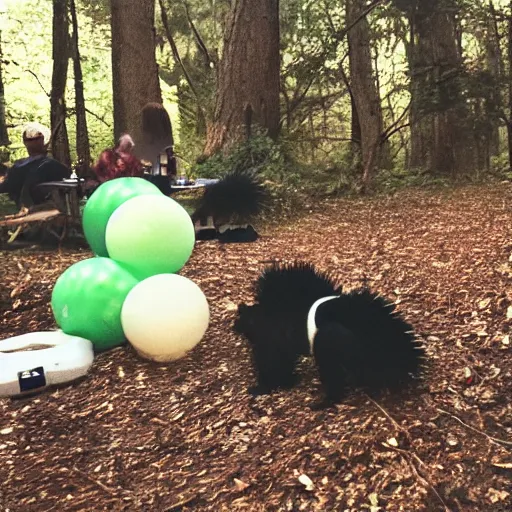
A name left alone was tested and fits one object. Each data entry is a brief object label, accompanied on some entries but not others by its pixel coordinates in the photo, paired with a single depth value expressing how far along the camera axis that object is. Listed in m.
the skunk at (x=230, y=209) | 6.28
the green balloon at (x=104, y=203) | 4.66
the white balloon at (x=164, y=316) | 3.62
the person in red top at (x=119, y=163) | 6.57
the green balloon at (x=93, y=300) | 3.86
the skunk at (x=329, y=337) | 3.02
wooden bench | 6.61
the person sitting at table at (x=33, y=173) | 6.91
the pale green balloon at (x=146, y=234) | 4.08
